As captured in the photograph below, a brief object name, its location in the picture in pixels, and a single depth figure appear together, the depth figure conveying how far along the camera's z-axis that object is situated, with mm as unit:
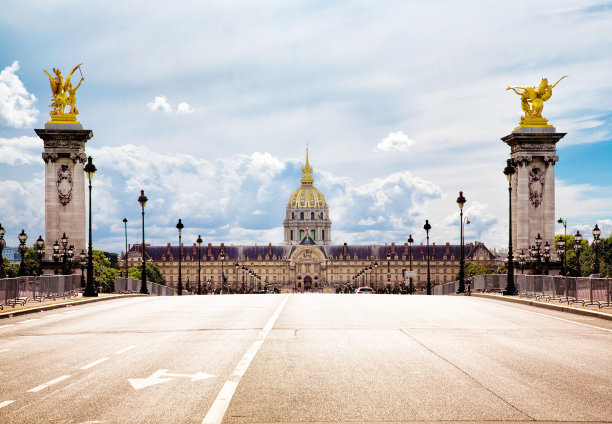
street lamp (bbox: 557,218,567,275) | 60950
